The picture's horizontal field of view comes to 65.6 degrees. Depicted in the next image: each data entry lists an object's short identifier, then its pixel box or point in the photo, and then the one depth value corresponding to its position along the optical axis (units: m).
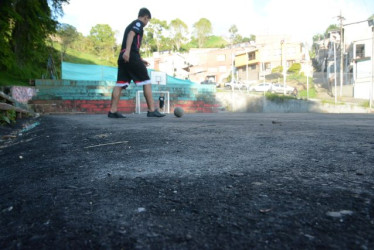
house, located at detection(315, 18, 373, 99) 31.00
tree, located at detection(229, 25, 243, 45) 92.38
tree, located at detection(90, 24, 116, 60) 58.71
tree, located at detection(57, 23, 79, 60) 27.02
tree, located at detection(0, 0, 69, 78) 8.14
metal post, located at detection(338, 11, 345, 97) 35.03
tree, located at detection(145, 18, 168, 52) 74.19
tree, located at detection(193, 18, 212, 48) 91.62
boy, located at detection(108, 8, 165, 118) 5.45
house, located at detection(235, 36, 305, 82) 51.38
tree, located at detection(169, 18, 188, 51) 79.61
